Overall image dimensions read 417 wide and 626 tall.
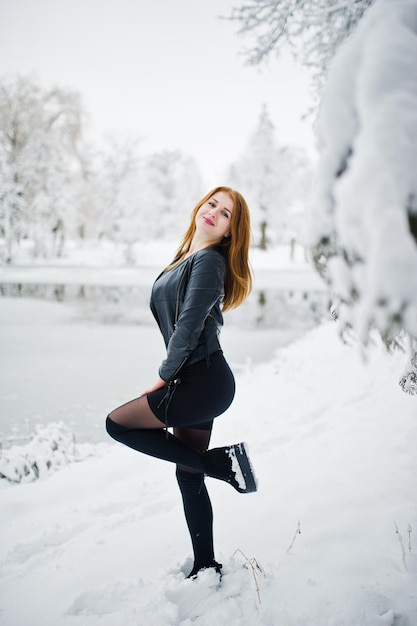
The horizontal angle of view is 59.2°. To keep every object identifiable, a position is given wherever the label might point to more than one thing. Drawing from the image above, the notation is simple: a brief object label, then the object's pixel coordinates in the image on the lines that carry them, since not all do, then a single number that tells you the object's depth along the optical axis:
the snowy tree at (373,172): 0.93
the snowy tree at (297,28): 3.56
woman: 1.88
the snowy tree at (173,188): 46.78
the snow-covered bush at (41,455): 3.66
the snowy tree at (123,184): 33.25
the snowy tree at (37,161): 24.83
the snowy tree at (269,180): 36.50
